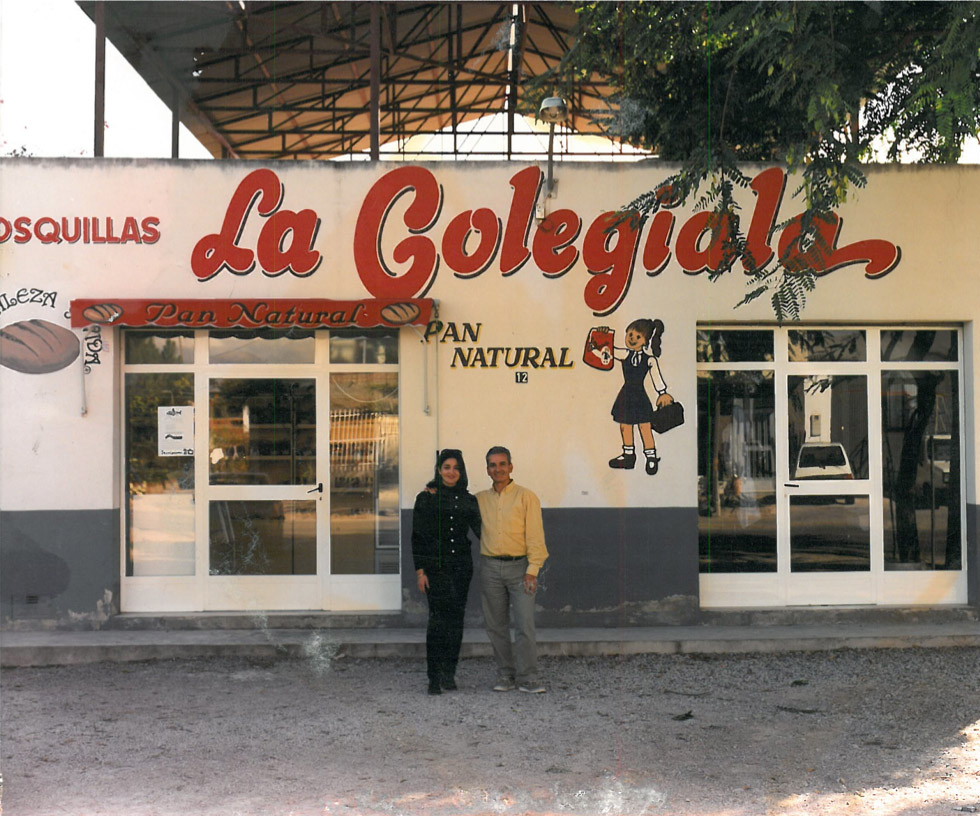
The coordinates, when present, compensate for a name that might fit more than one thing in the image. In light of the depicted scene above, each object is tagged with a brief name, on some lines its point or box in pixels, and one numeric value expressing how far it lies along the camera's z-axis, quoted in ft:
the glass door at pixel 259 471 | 31.30
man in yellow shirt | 24.84
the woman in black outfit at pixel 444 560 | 24.85
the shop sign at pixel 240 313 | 29.73
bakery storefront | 30.60
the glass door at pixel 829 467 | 31.76
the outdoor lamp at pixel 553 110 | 27.17
